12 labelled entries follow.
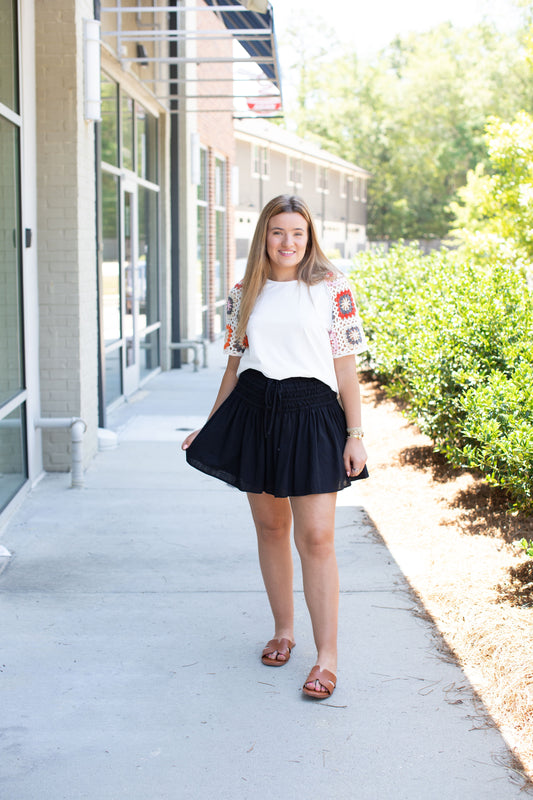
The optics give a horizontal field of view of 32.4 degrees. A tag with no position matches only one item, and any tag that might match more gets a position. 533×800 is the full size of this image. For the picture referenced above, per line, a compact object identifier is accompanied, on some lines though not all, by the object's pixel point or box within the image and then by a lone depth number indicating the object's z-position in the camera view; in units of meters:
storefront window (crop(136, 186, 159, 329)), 11.68
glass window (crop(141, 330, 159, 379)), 12.23
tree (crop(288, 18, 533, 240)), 54.06
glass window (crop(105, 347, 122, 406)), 9.91
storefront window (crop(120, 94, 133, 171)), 10.22
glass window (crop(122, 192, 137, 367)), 10.54
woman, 3.39
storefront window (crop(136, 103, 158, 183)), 11.43
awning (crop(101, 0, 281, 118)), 8.55
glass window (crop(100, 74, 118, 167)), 9.11
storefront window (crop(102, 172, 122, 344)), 9.14
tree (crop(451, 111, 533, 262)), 11.29
